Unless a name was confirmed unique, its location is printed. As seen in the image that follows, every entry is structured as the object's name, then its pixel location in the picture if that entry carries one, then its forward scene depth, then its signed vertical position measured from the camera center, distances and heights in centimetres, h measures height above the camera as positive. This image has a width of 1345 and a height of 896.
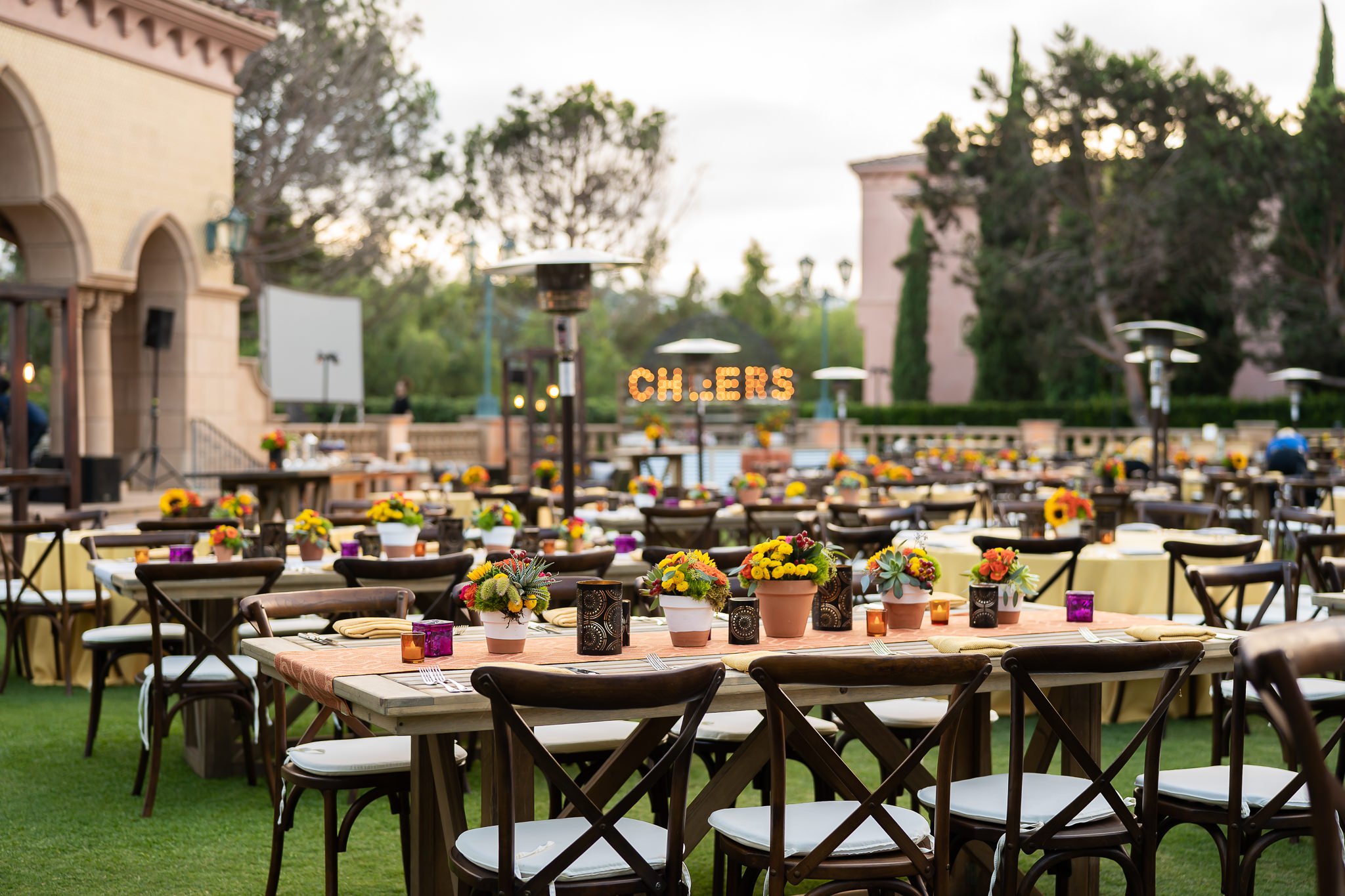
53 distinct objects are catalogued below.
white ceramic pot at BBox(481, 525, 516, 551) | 664 -59
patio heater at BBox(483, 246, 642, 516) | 693 +63
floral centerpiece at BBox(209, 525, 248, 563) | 562 -52
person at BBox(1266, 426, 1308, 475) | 1235 -39
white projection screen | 2289 +118
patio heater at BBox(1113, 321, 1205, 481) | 1135 +53
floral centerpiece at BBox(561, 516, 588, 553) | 664 -57
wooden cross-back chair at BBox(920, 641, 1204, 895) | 296 -90
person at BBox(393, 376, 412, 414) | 1981 +23
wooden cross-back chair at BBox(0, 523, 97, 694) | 715 -98
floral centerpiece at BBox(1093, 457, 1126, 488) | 1038 -44
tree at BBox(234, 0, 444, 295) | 2394 +501
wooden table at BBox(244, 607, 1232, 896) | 288 -75
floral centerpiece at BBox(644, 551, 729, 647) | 353 -45
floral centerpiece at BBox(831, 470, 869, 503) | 930 -49
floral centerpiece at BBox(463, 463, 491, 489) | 1004 -45
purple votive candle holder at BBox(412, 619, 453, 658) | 337 -54
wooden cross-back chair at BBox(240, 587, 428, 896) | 360 -91
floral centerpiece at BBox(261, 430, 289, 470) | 1189 -27
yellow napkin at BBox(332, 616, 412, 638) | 376 -58
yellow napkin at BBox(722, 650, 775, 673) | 320 -58
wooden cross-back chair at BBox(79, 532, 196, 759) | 574 -96
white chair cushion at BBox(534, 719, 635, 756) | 388 -92
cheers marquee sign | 2839 +56
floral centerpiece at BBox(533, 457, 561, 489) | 1088 -46
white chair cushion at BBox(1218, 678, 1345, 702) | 454 -92
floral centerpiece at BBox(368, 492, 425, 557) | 605 -48
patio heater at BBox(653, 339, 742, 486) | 1390 +75
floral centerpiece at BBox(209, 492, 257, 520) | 702 -47
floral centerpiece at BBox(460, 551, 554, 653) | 339 -45
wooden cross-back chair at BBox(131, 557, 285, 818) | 481 -94
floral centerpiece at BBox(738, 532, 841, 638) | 361 -43
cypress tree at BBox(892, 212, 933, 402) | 3719 +187
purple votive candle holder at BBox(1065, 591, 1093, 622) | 409 -57
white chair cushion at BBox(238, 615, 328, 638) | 623 -97
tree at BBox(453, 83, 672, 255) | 3453 +604
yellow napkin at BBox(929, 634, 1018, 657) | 346 -59
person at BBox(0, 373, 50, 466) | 1330 -4
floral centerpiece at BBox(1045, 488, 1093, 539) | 660 -46
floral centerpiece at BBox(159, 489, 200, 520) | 773 -49
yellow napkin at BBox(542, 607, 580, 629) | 402 -59
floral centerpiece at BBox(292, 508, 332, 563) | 591 -51
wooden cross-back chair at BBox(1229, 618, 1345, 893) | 176 -40
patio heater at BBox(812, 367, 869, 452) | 1842 +52
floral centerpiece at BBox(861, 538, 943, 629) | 387 -46
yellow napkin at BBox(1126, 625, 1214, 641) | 362 -58
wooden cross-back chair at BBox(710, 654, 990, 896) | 282 -82
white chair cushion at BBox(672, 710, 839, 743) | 407 -93
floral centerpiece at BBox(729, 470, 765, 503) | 915 -49
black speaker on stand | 1541 +79
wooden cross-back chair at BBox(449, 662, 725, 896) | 261 -73
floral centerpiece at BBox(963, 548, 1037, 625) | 401 -48
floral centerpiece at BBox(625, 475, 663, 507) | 945 -53
